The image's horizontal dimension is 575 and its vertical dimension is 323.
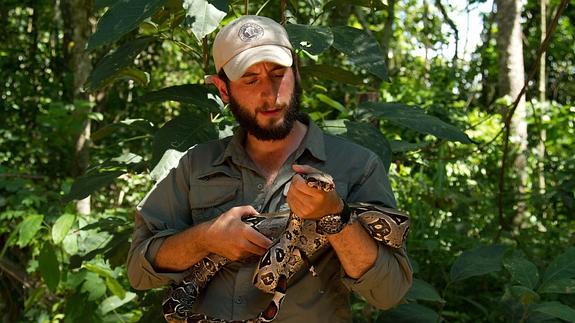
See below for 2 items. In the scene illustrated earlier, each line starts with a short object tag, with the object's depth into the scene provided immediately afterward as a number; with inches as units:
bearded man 93.4
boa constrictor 91.9
